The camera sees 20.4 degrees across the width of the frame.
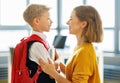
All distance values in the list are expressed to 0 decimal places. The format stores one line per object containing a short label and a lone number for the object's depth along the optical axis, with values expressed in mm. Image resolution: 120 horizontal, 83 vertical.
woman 2370
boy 2445
